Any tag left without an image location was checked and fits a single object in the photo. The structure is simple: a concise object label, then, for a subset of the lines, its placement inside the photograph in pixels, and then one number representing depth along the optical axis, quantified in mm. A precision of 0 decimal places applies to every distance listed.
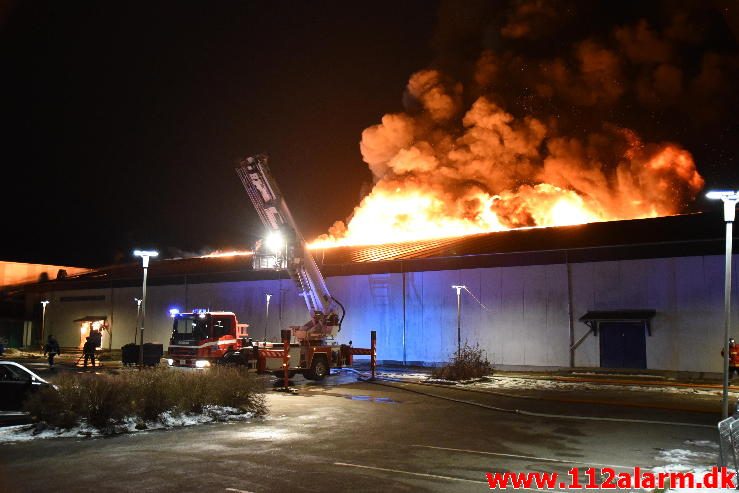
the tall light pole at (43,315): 48725
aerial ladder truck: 23625
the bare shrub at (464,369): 24109
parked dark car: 13766
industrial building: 27125
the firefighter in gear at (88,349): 28528
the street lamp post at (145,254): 20781
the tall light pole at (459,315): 29953
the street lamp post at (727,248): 11289
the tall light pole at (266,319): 38094
